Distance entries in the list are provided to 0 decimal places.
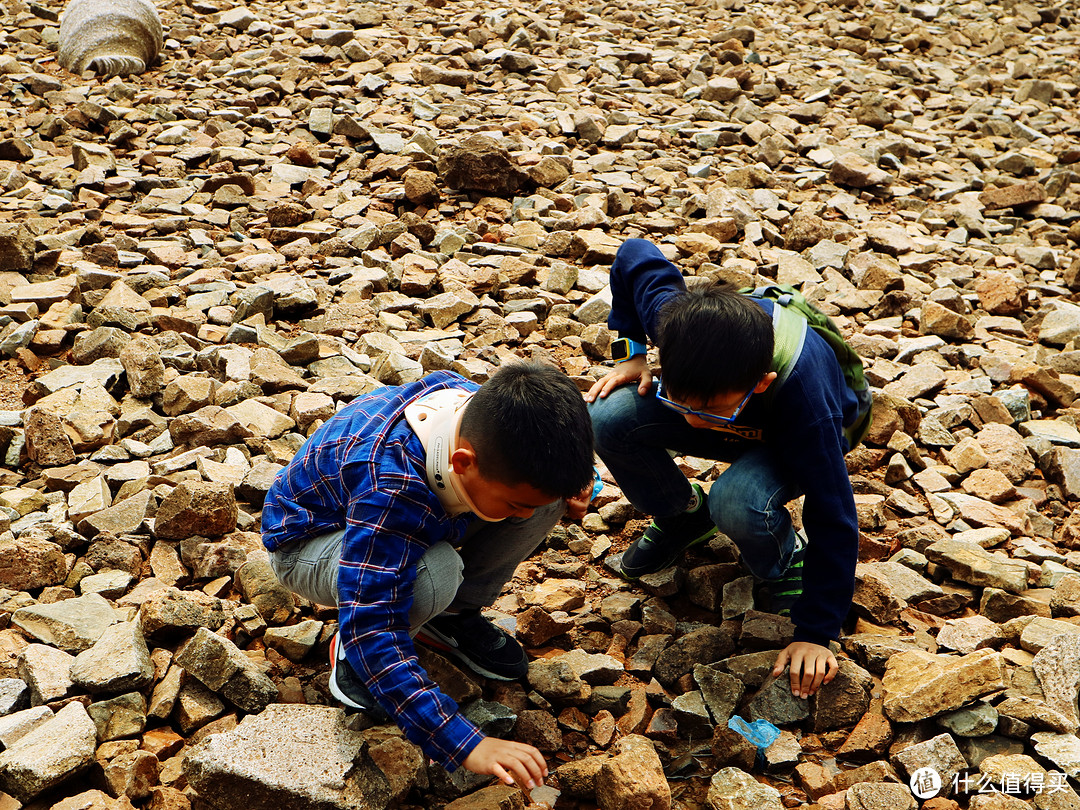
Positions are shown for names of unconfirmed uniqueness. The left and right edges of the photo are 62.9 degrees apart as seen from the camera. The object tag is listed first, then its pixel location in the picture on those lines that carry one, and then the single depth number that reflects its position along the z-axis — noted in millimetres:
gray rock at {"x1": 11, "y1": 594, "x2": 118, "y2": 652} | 2143
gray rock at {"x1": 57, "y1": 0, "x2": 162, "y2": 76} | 6250
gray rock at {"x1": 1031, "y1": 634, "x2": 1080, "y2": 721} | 2078
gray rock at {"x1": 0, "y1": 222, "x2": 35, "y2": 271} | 3842
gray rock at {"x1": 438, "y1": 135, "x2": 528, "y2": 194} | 4910
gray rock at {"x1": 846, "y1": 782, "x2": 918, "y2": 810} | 1894
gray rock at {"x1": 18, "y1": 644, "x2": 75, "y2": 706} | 1972
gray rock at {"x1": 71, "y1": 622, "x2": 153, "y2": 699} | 1984
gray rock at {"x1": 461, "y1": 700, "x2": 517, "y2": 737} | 2088
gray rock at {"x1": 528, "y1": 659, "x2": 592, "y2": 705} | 2230
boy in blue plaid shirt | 1727
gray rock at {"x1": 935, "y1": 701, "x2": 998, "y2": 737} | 2020
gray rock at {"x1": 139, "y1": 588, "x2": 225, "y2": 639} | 2137
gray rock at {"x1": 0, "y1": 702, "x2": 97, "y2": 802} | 1746
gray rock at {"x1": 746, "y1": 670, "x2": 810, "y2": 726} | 2164
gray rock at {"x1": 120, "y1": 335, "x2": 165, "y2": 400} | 3164
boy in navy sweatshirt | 2035
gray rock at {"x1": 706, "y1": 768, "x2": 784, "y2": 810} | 1908
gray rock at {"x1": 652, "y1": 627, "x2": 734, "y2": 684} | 2322
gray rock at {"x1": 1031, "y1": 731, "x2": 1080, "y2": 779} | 1892
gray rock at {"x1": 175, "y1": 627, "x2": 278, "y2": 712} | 2025
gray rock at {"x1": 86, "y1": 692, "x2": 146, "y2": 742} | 1952
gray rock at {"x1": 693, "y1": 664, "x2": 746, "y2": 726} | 2162
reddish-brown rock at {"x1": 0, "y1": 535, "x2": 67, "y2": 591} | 2342
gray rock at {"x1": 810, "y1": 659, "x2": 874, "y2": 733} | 2146
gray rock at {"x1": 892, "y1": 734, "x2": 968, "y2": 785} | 1969
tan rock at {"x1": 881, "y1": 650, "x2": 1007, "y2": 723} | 2043
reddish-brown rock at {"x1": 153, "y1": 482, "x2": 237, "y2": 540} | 2496
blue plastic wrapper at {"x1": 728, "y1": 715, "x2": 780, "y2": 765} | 2107
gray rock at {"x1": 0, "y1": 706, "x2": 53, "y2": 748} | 1835
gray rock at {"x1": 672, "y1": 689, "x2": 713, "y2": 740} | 2133
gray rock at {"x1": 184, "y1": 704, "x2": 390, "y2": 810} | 1763
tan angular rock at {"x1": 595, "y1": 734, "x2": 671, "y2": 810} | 1899
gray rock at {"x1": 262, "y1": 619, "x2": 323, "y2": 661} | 2230
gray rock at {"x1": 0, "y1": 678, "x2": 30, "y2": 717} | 1954
